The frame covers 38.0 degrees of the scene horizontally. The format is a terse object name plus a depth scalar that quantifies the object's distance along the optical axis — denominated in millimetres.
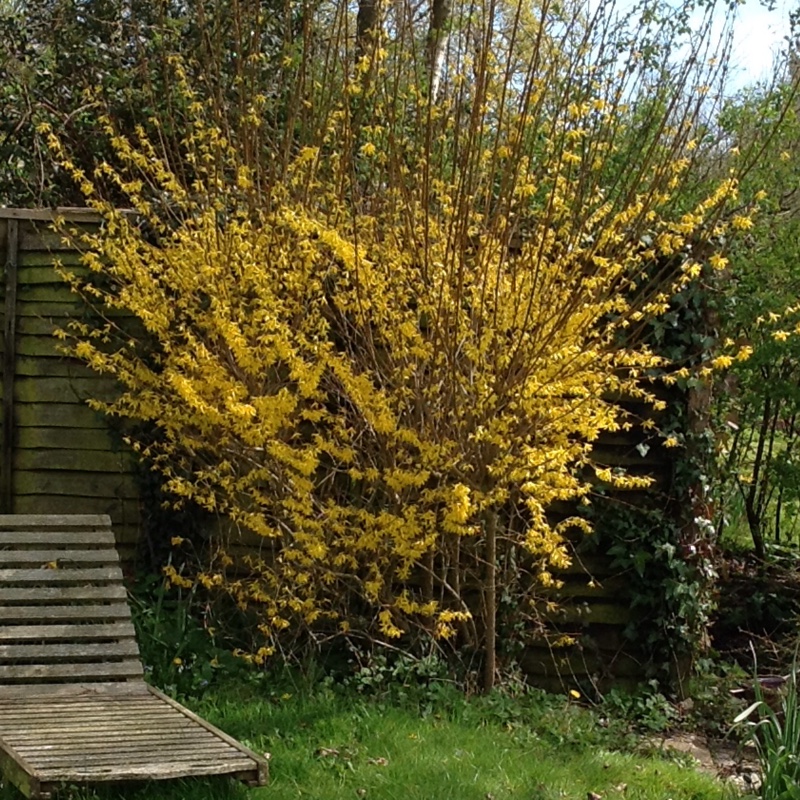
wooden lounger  3711
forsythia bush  4758
